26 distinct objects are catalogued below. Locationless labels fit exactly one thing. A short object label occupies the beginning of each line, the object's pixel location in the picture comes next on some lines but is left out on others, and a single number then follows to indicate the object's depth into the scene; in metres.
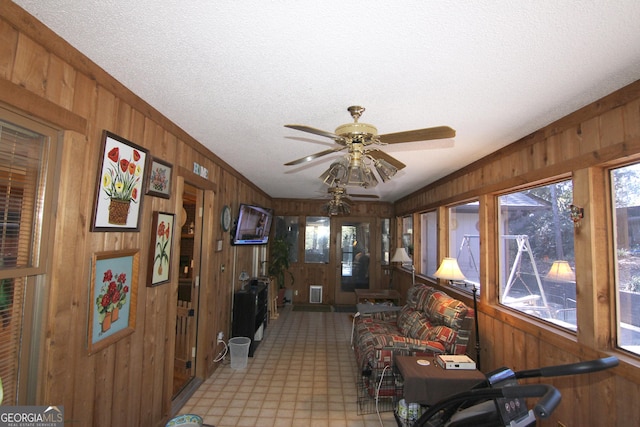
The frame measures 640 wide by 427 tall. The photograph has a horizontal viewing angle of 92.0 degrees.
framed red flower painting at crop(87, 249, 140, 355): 1.66
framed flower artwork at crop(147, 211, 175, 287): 2.18
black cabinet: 4.12
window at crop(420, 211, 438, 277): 5.00
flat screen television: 4.20
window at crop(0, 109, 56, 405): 1.22
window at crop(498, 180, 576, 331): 2.35
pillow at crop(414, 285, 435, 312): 3.77
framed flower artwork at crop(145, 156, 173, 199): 2.13
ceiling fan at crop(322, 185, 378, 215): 4.38
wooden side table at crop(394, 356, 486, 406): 2.24
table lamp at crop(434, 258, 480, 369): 3.26
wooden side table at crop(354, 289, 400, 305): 5.32
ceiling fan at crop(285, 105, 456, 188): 1.56
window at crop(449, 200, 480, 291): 3.73
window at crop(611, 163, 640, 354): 1.83
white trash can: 3.68
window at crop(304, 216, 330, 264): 7.30
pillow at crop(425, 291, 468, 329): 3.05
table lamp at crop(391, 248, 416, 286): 5.10
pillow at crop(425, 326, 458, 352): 2.96
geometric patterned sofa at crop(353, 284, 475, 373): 2.79
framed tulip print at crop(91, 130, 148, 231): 1.67
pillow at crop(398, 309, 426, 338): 3.50
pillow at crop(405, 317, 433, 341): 3.22
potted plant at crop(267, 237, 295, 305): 6.55
